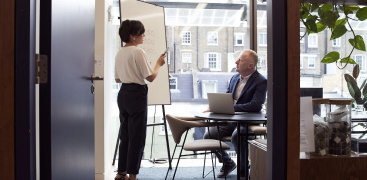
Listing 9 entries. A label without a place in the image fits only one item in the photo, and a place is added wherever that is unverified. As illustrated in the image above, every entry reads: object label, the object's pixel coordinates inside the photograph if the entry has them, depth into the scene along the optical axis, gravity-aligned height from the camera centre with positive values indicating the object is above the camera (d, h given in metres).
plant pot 1.51 -0.07
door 1.50 -0.01
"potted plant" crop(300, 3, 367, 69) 1.47 +0.29
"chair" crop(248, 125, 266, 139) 3.15 -0.34
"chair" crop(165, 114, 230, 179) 3.12 -0.39
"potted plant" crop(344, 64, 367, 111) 1.50 +0.00
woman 3.33 +0.02
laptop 3.31 -0.11
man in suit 3.69 -0.02
